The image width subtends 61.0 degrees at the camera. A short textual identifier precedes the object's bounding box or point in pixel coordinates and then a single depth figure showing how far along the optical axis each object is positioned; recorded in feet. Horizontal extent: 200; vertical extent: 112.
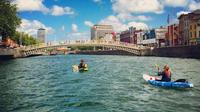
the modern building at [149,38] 224.21
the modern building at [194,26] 133.45
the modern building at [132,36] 266.29
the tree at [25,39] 177.60
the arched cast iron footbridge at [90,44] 136.07
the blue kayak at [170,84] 36.68
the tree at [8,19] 93.68
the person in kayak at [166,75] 38.44
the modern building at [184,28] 146.20
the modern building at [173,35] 165.04
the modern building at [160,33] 209.28
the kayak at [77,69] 60.39
